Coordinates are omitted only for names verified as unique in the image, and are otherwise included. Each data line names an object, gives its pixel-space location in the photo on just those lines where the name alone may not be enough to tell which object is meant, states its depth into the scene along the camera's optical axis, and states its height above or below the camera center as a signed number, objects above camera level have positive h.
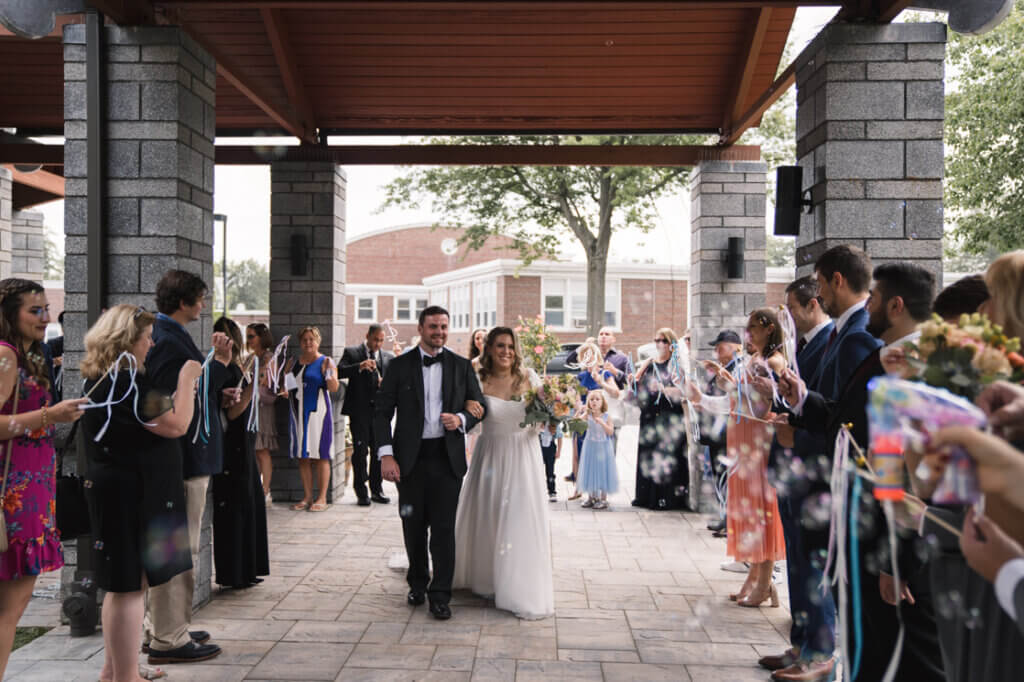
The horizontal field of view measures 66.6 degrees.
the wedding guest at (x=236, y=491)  5.44 -1.12
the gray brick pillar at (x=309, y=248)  8.80 +0.96
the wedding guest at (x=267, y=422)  8.24 -0.99
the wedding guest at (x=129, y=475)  3.51 -0.67
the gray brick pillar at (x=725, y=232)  8.58 +1.16
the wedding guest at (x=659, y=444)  8.50 -1.21
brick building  28.66 +1.50
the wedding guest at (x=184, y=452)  3.89 -0.73
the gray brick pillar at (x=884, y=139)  4.94 +1.28
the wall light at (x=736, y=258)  8.44 +0.86
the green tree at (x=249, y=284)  84.31 +5.24
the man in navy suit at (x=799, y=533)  3.96 -1.04
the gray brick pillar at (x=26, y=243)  13.60 +1.53
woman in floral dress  3.36 -0.56
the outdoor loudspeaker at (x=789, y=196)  5.29 +0.97
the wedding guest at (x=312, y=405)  8.38 -0.78
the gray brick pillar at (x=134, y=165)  4.92 +1.05
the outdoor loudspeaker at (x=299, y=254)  8.75 +0.88
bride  5.18 -1.20
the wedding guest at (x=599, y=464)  8.49 -1.43
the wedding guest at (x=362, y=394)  8.68 -0.68
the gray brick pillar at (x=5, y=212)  11.06 +1.68
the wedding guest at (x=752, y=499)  5.20 -1.15
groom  5.24 -0.74
